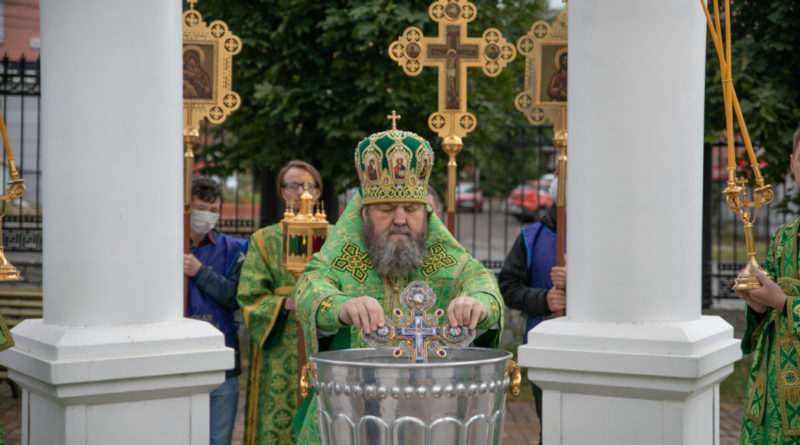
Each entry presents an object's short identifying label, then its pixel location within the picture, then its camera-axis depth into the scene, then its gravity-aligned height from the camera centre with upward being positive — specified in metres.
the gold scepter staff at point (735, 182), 3.29 +0.11
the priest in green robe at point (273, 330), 5.41 -0.63
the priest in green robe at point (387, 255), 3.70 -0.16
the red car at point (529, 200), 17.57 +0.25
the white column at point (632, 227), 3.61 -0.05
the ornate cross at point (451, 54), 5.33 +0.84
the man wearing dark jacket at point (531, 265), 5.34 -0.28
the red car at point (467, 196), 19.87 +0.36
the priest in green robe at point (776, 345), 3.64 -0.50
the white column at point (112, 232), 3.54 -0.08
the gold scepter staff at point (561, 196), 5.08 +0.09
